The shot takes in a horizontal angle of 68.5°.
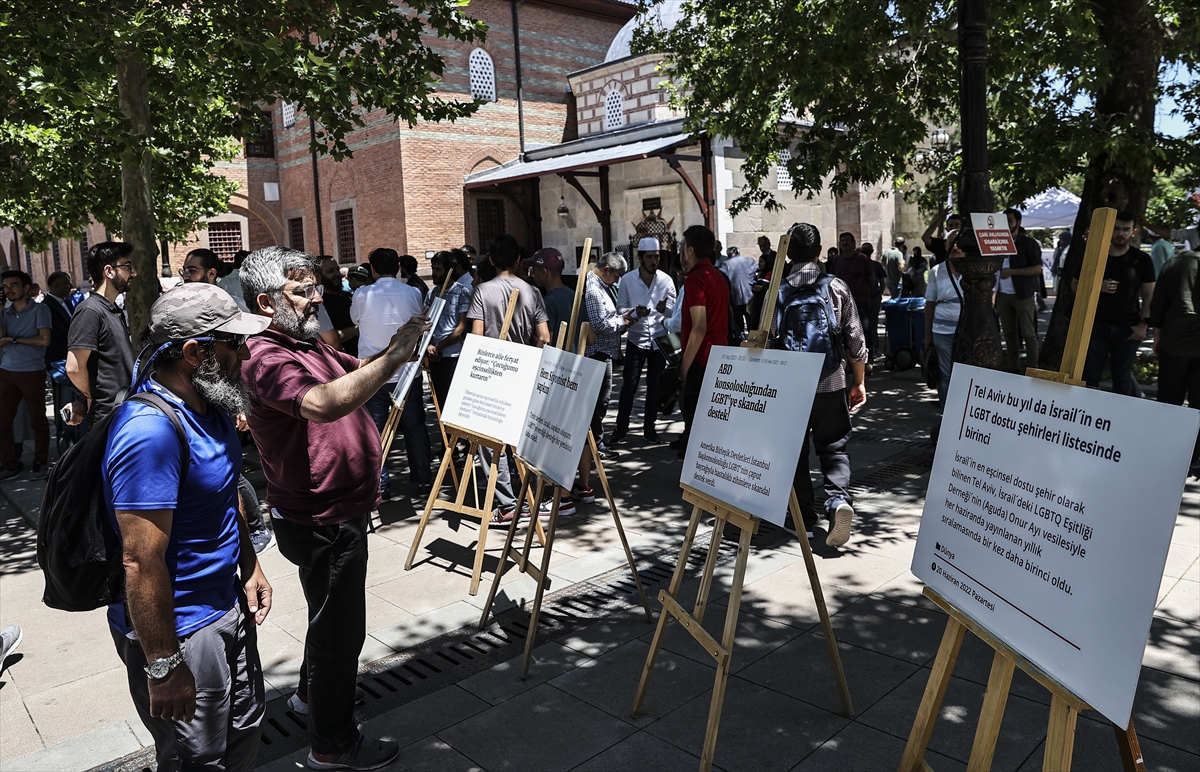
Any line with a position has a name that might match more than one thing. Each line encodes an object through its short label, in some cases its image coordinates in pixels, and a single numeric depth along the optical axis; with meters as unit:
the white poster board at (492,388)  5.20
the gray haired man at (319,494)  3.29
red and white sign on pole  6.32
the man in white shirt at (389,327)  6.94
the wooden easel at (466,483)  5.29
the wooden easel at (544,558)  4.18
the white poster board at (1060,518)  1.91
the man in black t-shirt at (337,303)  8.23
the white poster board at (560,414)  4.30
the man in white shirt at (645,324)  9.18
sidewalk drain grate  3.81
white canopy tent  21.53
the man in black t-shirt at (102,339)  6.39
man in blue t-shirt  2.31
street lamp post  6.28
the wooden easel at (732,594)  3.14
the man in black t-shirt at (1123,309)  7.56
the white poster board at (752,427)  3.33
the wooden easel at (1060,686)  2.09
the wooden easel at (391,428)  6.71
